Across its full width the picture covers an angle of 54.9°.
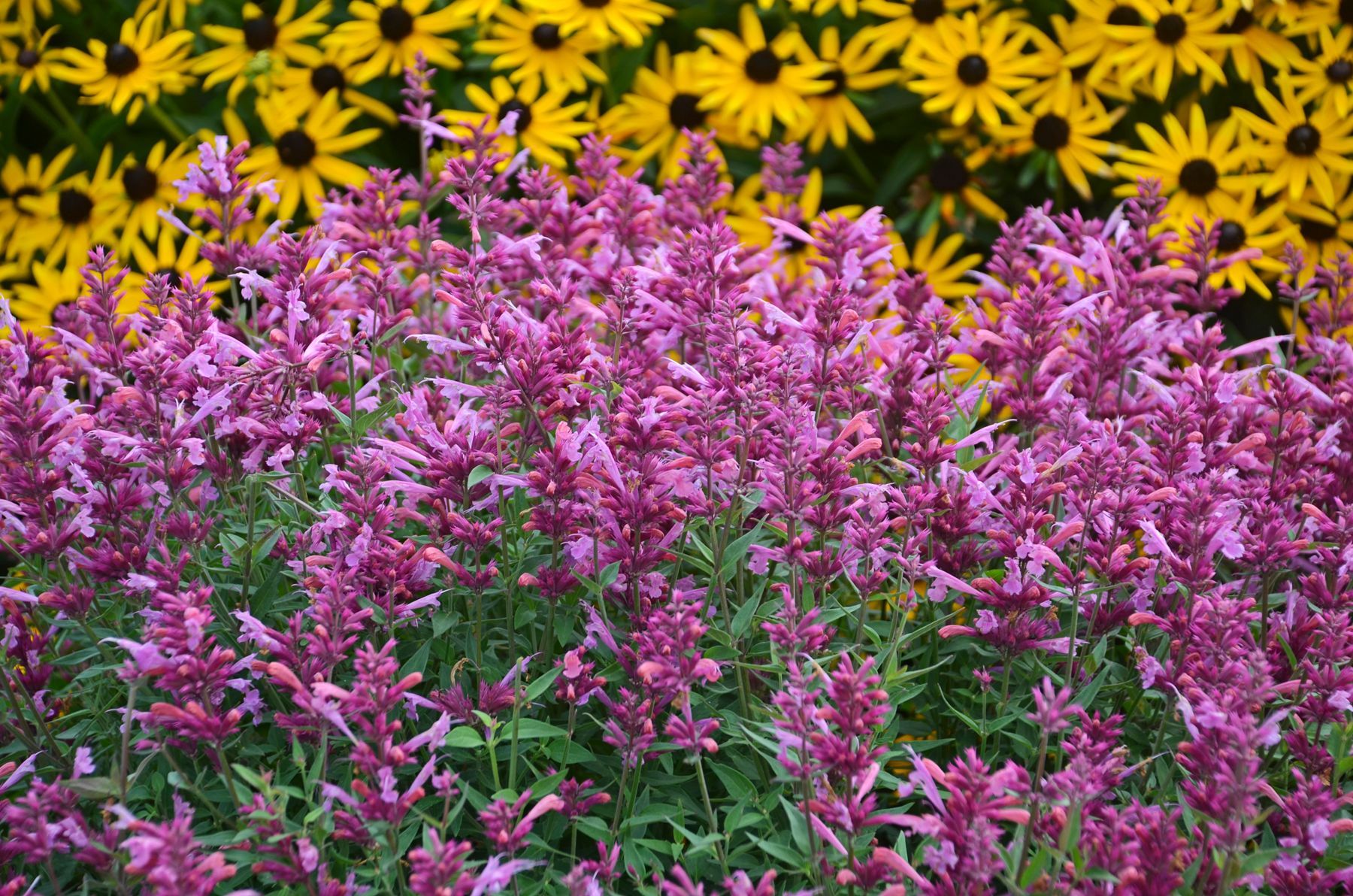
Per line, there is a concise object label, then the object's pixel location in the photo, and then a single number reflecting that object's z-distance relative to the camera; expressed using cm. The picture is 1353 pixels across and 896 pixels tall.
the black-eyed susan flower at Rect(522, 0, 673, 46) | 499
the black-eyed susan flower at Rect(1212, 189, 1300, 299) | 462
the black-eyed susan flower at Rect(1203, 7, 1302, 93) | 495
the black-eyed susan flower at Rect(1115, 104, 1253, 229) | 479
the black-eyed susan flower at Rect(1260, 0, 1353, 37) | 486
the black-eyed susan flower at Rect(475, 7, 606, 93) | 522
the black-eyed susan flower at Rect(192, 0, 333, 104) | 527
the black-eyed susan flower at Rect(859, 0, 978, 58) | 512
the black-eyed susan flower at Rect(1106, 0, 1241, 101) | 486
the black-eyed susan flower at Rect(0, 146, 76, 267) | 554
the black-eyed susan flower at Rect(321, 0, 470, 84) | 520
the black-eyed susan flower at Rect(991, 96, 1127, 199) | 507
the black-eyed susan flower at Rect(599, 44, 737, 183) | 533
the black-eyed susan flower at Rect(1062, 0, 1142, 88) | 500
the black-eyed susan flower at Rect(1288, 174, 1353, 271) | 485
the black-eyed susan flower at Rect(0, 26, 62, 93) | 552
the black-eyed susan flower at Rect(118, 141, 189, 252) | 523
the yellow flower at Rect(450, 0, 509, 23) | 509
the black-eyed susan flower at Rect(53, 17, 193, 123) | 519
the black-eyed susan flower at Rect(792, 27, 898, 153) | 527
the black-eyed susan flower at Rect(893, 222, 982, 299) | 500
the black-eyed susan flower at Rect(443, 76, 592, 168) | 488
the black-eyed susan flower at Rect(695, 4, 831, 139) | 506
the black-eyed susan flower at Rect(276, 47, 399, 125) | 532
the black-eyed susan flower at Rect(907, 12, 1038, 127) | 499
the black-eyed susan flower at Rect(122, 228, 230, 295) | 486
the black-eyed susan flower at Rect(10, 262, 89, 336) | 520
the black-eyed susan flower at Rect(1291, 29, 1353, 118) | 481
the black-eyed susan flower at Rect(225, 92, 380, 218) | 512
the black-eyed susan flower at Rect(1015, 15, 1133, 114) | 510
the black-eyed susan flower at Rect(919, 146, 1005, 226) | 535
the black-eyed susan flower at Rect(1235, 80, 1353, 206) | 475
